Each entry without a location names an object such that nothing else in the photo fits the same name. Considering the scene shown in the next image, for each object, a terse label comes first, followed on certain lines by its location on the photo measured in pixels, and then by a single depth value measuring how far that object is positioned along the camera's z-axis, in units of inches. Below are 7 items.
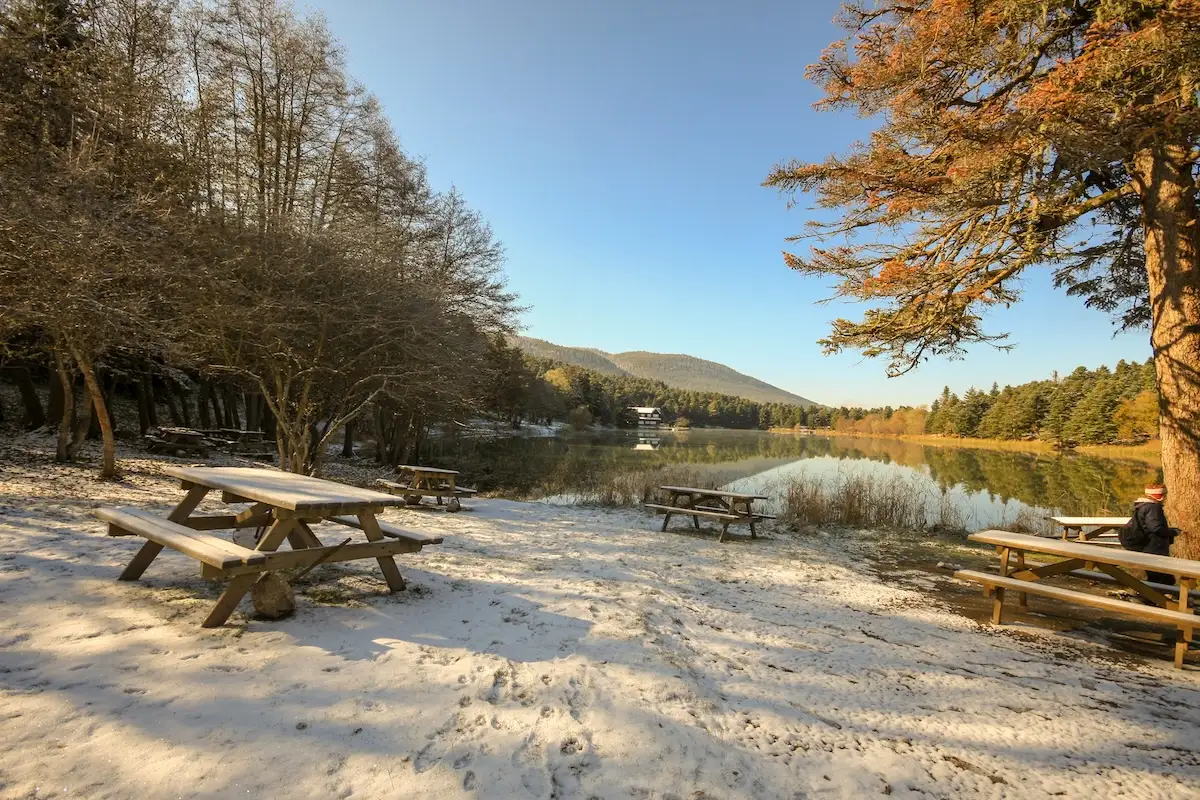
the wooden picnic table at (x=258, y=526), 122.9
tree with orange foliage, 186.7
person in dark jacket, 207.9
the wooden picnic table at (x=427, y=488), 347.3
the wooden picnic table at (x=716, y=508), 316.8
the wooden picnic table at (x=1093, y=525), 277.4
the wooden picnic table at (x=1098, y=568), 156.6
